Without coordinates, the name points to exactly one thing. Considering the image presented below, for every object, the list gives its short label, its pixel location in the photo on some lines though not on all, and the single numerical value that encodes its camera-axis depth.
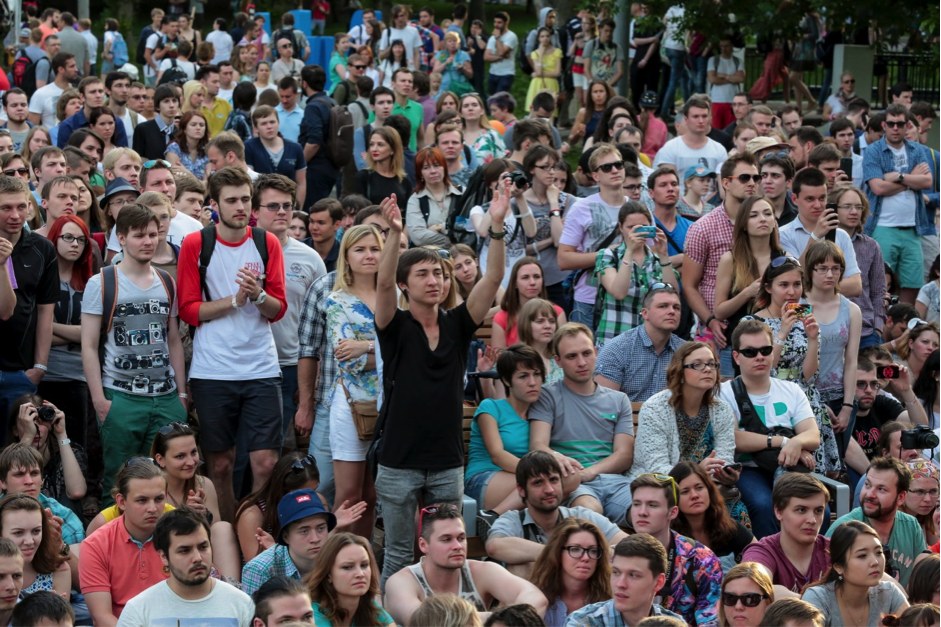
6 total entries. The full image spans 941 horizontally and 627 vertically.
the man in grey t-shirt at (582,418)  14.16
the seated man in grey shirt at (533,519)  12.67
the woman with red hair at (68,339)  14.32
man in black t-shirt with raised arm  12.20
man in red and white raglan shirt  13.75
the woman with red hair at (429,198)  18.98
